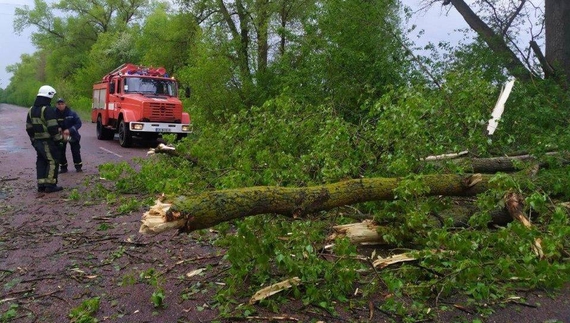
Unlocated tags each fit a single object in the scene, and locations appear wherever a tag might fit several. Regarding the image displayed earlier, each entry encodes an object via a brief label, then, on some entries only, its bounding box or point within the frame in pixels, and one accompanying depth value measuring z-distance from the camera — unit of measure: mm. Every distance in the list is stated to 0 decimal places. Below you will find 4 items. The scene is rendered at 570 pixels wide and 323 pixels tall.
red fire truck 15172
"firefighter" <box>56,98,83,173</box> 9905
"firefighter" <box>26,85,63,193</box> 8391
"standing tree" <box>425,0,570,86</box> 11891
